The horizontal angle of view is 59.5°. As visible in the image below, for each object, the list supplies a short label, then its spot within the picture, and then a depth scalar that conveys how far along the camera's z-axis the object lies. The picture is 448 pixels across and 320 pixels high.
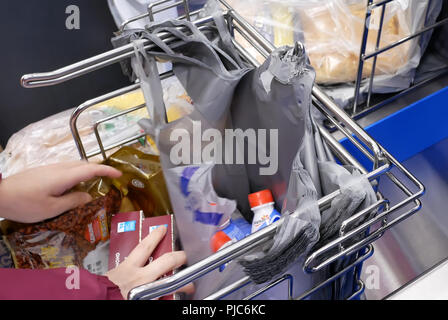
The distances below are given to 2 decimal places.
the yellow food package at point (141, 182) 0.80
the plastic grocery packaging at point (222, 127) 0.61
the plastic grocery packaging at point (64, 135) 1.11
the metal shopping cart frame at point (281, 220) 0.46
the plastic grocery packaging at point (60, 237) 0.73
